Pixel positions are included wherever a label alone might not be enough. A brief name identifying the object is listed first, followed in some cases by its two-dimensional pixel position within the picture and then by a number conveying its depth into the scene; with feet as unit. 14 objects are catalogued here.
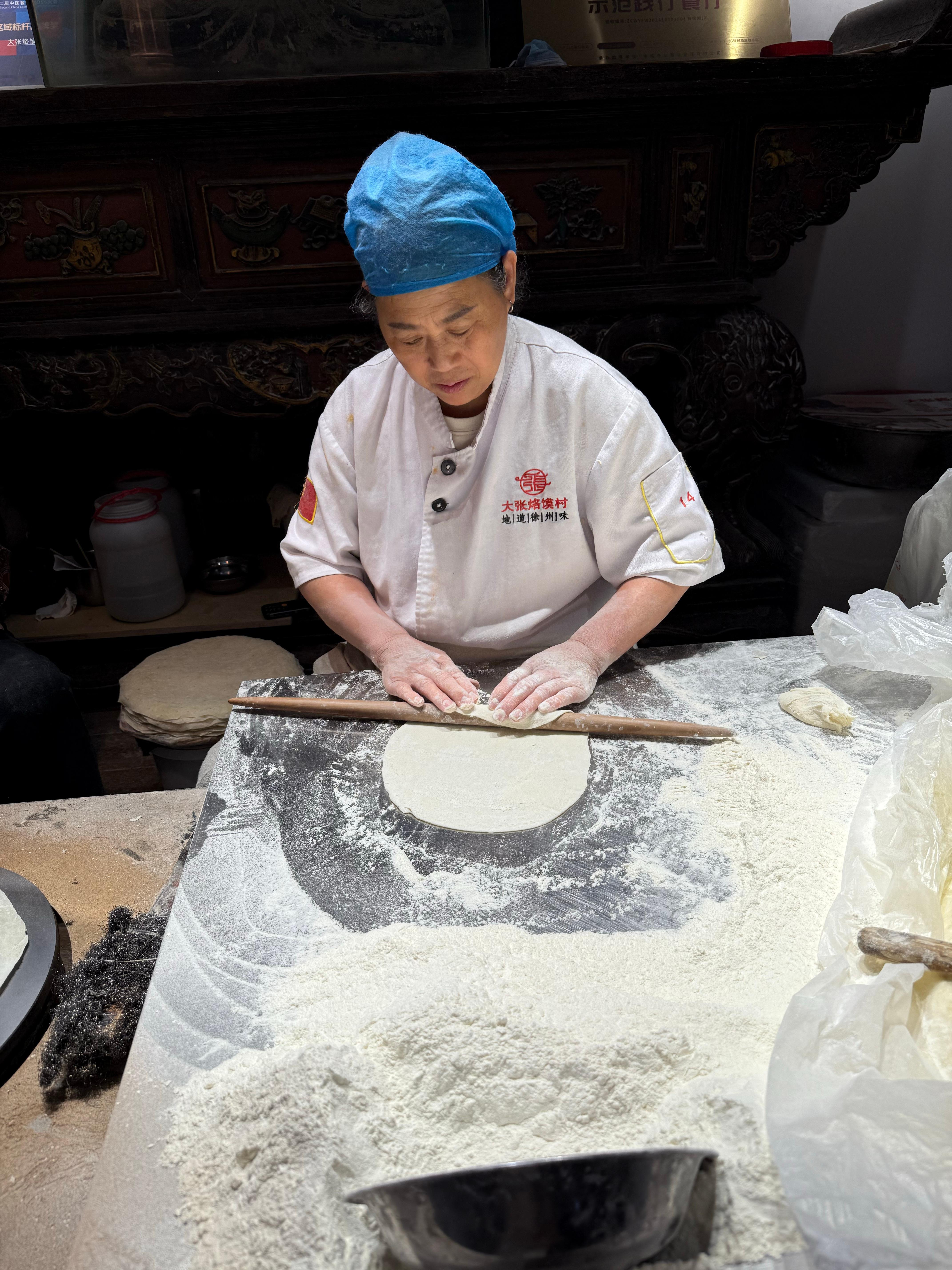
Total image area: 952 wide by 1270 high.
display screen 8.52
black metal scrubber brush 4.06
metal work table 3.08
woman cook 5.27
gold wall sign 8.49
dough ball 5.02
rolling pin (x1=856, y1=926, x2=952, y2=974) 3.31
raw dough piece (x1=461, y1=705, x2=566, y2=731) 5.08
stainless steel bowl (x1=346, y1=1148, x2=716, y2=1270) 2.31
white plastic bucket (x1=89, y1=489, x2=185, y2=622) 10.83
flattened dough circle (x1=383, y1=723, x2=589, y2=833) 4.50
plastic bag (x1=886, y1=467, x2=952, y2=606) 6.99
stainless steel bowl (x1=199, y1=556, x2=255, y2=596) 12.03
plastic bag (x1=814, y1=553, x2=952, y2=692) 5.22
